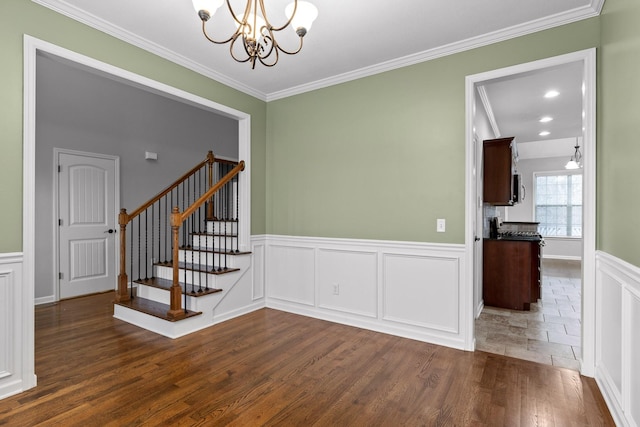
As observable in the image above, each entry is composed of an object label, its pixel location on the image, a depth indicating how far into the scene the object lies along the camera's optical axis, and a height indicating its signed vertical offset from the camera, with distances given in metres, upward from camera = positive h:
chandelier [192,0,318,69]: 1.81 +1.08
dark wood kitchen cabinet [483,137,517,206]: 4.36 +0.54
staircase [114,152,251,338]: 3.36 -0.68
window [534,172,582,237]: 8.91 +0.23
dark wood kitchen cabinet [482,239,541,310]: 4.17 -0.76
